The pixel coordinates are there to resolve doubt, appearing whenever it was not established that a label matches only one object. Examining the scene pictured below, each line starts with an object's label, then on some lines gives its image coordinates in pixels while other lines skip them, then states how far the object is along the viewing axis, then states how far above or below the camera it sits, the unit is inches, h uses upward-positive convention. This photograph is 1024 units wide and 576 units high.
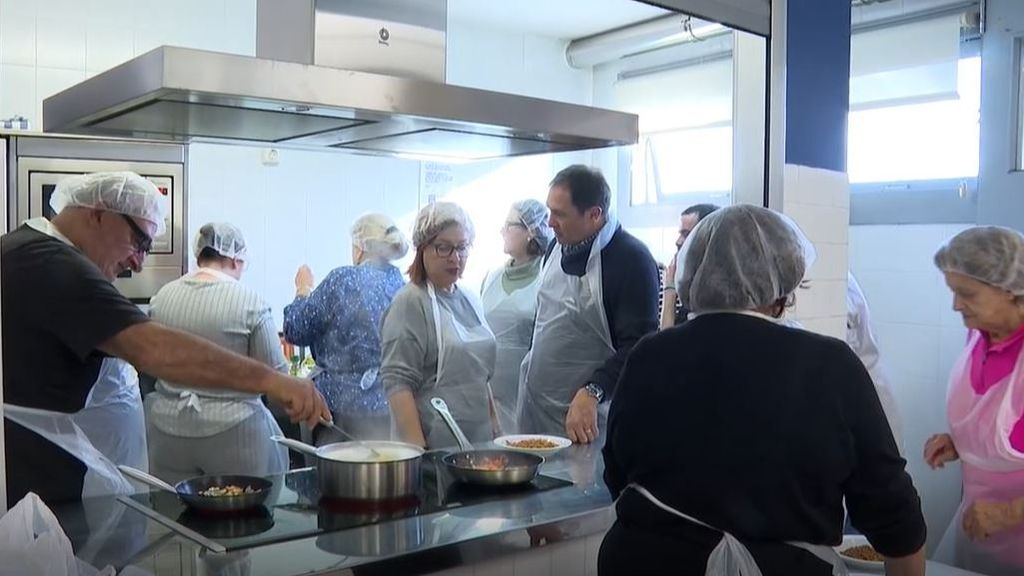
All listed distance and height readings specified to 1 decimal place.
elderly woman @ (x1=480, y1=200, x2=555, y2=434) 130.0 -2.8
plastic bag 53.4 -16.6
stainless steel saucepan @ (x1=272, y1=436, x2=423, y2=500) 71.1 -15.9
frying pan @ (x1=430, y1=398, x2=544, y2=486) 75.7 -16.5
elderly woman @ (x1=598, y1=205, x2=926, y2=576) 58.1 -10.3
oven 138.4 +15.1
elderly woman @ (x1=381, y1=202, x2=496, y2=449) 100.4 -7.8
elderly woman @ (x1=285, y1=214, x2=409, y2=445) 135.0 -10.1
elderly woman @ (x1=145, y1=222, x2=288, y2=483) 117.5 -17.6
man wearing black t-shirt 70.1 -7.1
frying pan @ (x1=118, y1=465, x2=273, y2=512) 65.5 -16.6
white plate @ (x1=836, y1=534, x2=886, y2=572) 76.4 -24.0
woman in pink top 86.0 -12.2
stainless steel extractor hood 61.0 +13.0
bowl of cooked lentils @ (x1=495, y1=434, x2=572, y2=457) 89.9 -17.0
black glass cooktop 62.8 -18.2
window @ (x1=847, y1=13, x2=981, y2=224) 149.5 +28.1
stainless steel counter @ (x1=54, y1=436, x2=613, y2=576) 58.7 -18.9
